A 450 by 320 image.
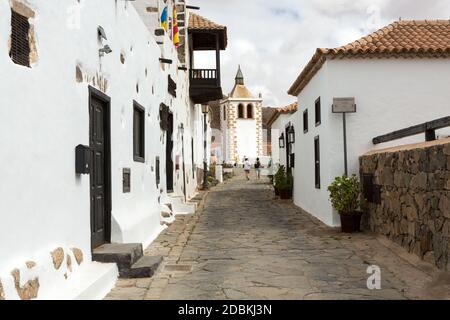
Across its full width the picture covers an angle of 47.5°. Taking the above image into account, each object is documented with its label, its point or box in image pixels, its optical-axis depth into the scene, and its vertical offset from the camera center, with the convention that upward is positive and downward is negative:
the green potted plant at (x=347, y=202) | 9.73 -0.73
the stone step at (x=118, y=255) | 5.88 -1.00
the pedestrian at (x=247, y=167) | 34.85 -0.06
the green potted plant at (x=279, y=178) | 18.16 -0.45
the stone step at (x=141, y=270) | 6.00 -1.21
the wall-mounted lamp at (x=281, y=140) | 20.06 +0.99
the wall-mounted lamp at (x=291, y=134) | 16.41 +1.03
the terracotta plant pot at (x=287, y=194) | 17.97 -1.01
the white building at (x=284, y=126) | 18.02 +1.44
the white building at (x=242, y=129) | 60.41 +4.44
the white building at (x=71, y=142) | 3.81 +0.29
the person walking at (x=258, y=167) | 34.38 -0.11
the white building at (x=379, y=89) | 10.52 +1.53
